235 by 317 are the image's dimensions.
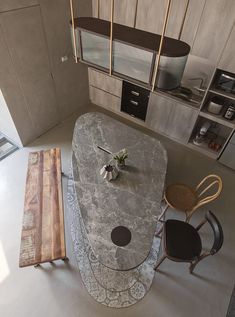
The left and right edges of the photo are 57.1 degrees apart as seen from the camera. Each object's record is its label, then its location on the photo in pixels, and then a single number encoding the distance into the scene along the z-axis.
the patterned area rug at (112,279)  2.20
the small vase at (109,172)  2.19
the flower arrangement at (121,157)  2.23
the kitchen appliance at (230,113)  2.96
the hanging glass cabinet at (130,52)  1.59
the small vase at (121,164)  2.28
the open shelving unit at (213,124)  2.90
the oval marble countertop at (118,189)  1.84
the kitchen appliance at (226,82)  2.73
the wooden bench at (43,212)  2.08
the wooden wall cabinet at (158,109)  3.34
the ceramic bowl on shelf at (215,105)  3.04
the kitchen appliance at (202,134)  3.41
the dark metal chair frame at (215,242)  1.86
